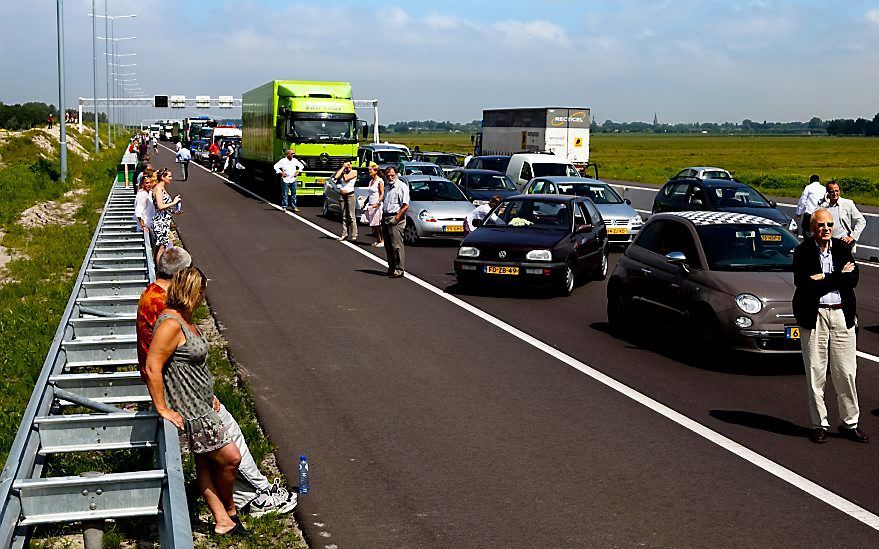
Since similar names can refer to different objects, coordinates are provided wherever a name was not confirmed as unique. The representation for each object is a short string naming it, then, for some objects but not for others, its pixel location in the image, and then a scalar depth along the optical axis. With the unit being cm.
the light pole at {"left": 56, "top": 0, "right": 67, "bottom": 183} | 4072
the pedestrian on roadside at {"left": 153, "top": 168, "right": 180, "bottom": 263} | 1513
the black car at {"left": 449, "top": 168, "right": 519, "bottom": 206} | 2925
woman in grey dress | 588
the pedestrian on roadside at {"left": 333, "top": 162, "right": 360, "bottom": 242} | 2516
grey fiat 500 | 1099
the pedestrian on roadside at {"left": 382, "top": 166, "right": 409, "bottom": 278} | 1848
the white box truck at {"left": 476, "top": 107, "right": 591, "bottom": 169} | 4766
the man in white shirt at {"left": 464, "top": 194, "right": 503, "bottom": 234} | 2115
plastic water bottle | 694
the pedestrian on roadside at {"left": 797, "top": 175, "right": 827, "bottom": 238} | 2136
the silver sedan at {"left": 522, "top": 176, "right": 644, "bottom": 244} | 2395
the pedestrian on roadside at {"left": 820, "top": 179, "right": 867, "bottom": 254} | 1802
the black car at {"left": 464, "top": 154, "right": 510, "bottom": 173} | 3738
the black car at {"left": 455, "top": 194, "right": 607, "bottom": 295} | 1641
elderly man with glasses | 853
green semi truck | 3641
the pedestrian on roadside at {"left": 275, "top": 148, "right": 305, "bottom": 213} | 3441
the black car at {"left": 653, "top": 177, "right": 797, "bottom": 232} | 2306
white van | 3172
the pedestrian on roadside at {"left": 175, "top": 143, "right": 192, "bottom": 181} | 5061
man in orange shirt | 638
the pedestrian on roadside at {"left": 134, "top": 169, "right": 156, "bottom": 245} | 1504
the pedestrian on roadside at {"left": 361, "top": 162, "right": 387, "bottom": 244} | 2294
